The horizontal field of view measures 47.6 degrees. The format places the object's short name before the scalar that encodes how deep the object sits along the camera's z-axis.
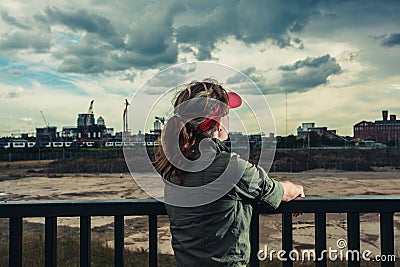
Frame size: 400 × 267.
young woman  1.65
